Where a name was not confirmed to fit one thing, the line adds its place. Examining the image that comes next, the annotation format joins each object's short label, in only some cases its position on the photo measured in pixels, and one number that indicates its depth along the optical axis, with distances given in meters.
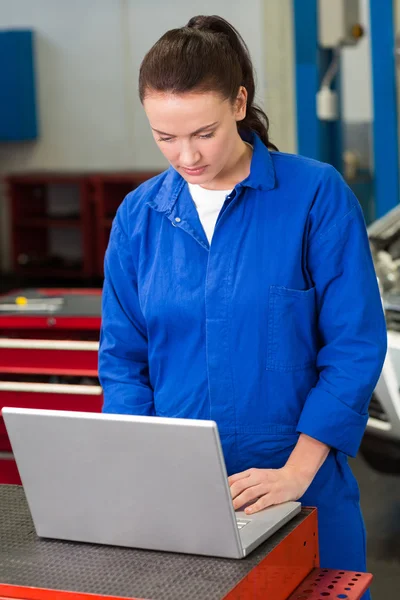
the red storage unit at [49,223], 12.98
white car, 4.77
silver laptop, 1.76
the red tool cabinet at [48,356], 4.33
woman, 2.27
